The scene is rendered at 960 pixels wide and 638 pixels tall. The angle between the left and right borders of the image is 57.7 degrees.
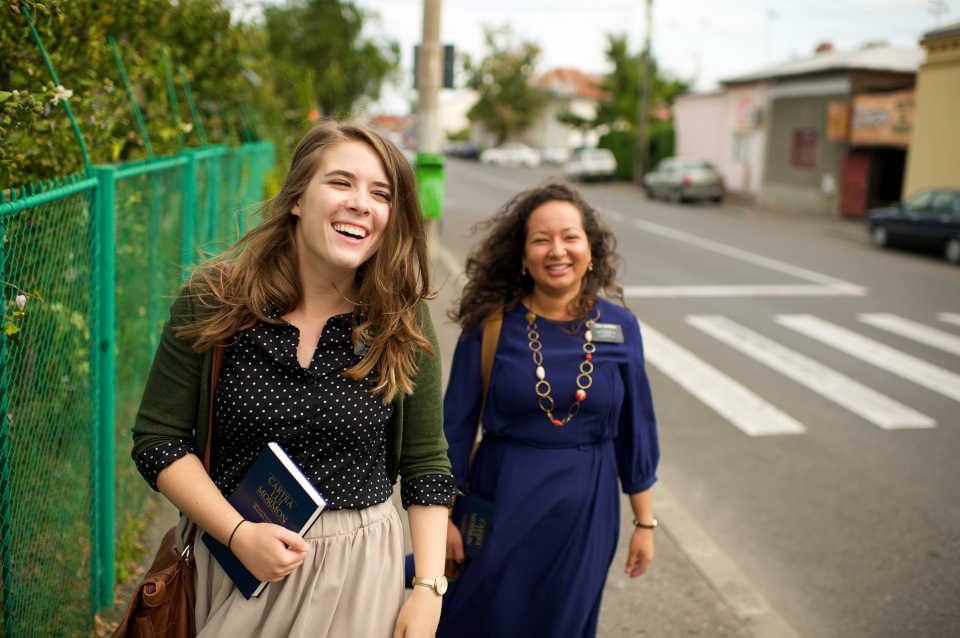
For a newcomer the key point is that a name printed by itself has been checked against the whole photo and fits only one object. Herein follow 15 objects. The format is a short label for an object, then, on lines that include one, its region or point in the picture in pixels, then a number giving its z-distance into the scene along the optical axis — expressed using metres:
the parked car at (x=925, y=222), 15.91
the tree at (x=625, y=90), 44.44
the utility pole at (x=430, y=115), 10.88
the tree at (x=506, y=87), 67.25
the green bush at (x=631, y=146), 38.72
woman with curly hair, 2.82
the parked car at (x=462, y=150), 61.34
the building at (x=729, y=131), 31.28
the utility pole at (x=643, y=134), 34.75
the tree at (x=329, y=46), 22.03
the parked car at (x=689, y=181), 27.89
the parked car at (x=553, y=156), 56.19
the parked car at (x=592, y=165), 38.50
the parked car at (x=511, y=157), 53.84
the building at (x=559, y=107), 67.94
